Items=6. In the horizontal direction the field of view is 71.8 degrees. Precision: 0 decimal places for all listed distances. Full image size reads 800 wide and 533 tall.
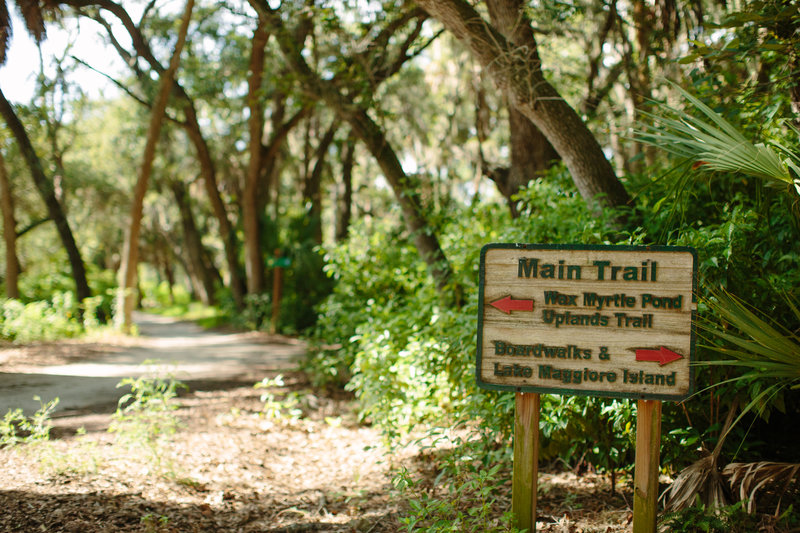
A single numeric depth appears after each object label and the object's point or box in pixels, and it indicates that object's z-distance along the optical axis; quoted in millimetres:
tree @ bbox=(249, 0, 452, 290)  6703
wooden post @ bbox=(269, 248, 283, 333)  15516
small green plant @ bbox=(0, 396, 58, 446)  3966
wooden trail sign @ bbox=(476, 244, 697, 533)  2918
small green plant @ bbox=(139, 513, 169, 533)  3564
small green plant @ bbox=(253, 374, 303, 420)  6230
